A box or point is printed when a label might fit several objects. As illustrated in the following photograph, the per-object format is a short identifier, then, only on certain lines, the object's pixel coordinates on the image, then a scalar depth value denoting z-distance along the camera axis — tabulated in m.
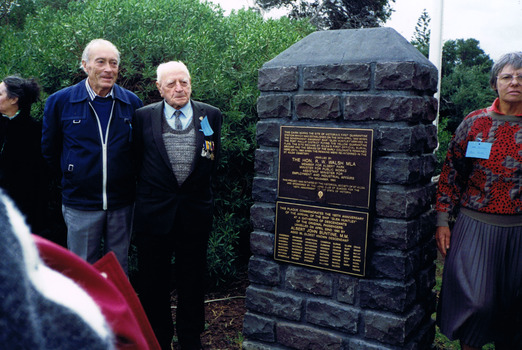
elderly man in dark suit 3.08
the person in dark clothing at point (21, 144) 3.52
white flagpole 6.46
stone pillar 2.68
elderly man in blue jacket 3.10
